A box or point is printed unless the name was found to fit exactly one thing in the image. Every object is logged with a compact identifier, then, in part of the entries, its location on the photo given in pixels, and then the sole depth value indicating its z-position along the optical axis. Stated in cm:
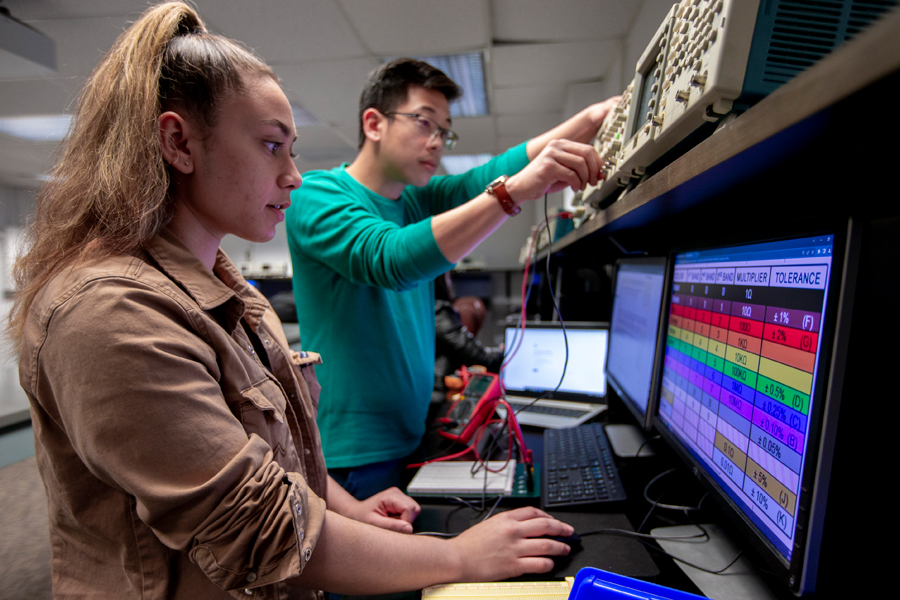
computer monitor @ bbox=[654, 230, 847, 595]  41
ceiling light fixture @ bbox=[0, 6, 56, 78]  218
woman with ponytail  47
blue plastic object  37
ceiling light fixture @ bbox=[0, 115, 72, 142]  373
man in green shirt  89
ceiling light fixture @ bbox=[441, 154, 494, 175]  539
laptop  140
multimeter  115
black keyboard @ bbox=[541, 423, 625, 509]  83
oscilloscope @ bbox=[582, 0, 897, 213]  41
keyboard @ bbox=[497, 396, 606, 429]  130
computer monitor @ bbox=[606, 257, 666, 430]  92
